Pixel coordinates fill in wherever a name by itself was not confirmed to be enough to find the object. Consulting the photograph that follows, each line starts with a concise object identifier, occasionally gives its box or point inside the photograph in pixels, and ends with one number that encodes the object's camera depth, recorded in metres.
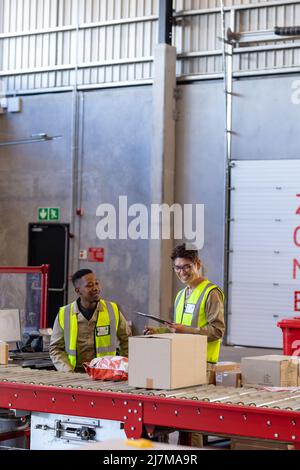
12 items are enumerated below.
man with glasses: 6.39
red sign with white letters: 15.38
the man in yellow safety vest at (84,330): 6.81
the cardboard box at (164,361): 5.31
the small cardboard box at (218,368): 5.81
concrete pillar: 14.42
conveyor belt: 5.01
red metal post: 8.82
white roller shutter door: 13.59
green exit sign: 15.89
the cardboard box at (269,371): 5.77
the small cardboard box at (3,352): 6.70
